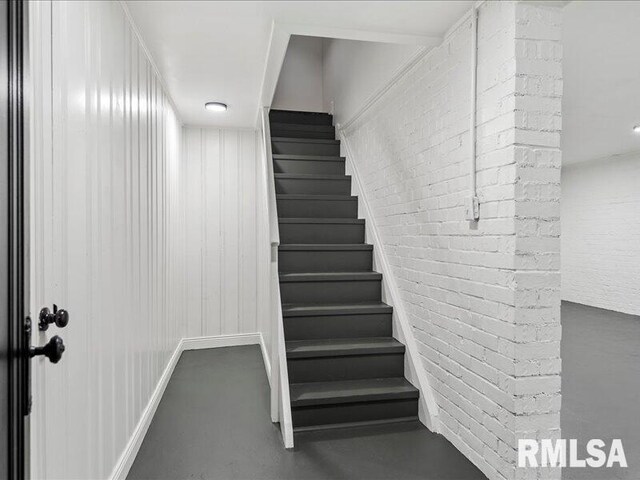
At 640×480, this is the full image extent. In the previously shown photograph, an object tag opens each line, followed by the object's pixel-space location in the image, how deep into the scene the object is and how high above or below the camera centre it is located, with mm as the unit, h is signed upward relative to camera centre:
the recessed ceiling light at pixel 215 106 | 3566 +1204
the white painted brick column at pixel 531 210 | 1722 +121
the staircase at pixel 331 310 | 2436 -535
